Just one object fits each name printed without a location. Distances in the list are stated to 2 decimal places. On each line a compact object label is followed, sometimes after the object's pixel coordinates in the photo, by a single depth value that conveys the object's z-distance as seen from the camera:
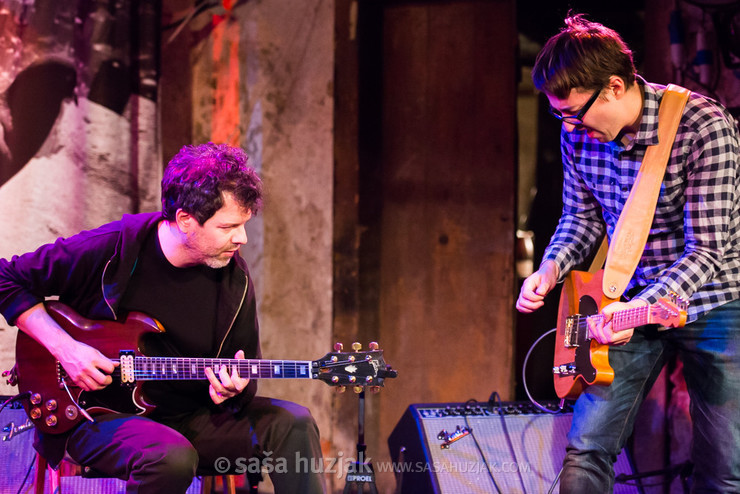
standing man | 4.82
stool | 5.35
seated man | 5.21
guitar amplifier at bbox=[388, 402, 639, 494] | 6.29
